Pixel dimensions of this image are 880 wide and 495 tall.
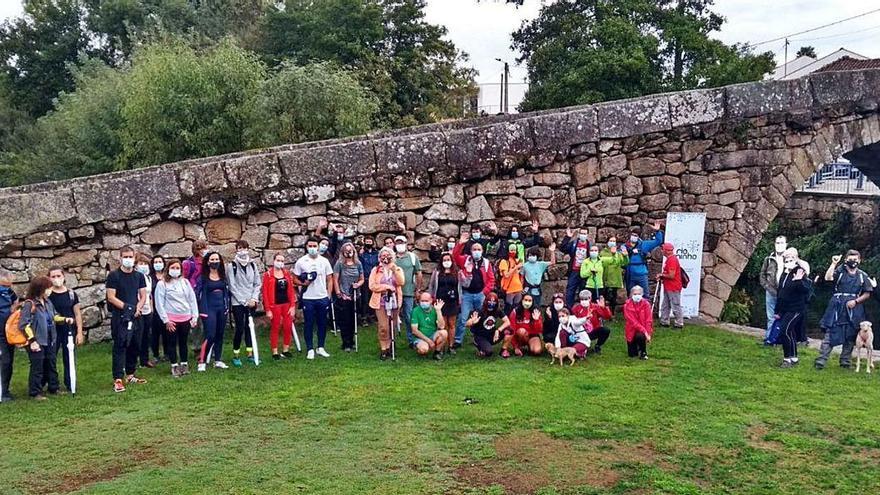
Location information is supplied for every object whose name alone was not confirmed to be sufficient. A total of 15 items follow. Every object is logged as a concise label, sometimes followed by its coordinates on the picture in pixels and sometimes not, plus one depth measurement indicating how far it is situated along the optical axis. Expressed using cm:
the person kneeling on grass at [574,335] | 917
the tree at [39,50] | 2916
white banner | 1164
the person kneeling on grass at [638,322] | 936
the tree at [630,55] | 2075
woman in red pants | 920
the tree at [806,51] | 4616
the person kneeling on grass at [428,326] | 937
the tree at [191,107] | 1444
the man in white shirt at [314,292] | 934
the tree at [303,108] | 1388
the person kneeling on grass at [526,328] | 946
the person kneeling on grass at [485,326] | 949
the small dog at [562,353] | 909
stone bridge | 964
